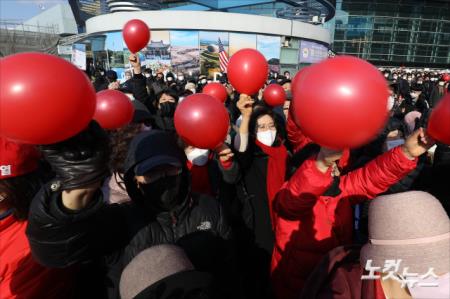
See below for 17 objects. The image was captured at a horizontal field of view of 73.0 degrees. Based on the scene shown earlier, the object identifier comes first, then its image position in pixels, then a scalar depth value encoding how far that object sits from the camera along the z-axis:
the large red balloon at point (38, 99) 0.81
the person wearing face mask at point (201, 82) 8.45
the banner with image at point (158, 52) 23.00
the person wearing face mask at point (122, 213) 0.91
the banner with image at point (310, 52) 27.12
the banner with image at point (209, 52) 23.73
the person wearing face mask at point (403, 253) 1.01
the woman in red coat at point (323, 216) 1.52
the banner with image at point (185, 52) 23.36
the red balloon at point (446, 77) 10.11
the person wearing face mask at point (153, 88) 6.27
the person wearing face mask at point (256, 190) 2.41
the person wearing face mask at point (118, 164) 1.91
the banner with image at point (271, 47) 25.08
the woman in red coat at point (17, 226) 1.34
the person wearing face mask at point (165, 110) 3.56
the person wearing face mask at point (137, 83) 4.14
